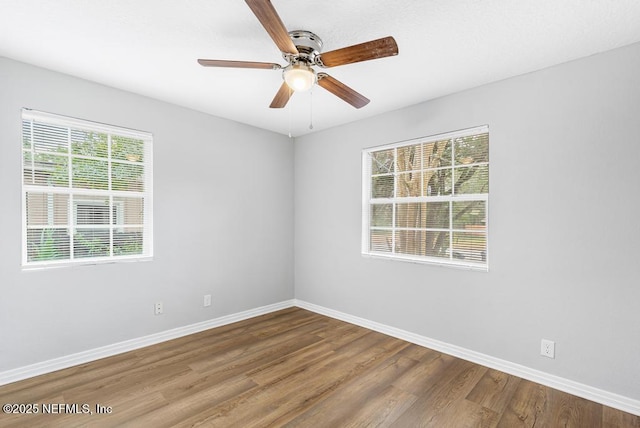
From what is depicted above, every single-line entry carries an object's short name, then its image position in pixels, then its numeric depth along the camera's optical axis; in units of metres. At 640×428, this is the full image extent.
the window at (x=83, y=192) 2.54
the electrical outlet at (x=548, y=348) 2.38
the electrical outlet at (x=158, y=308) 3.16
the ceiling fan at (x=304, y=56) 1.51
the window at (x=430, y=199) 2.86
